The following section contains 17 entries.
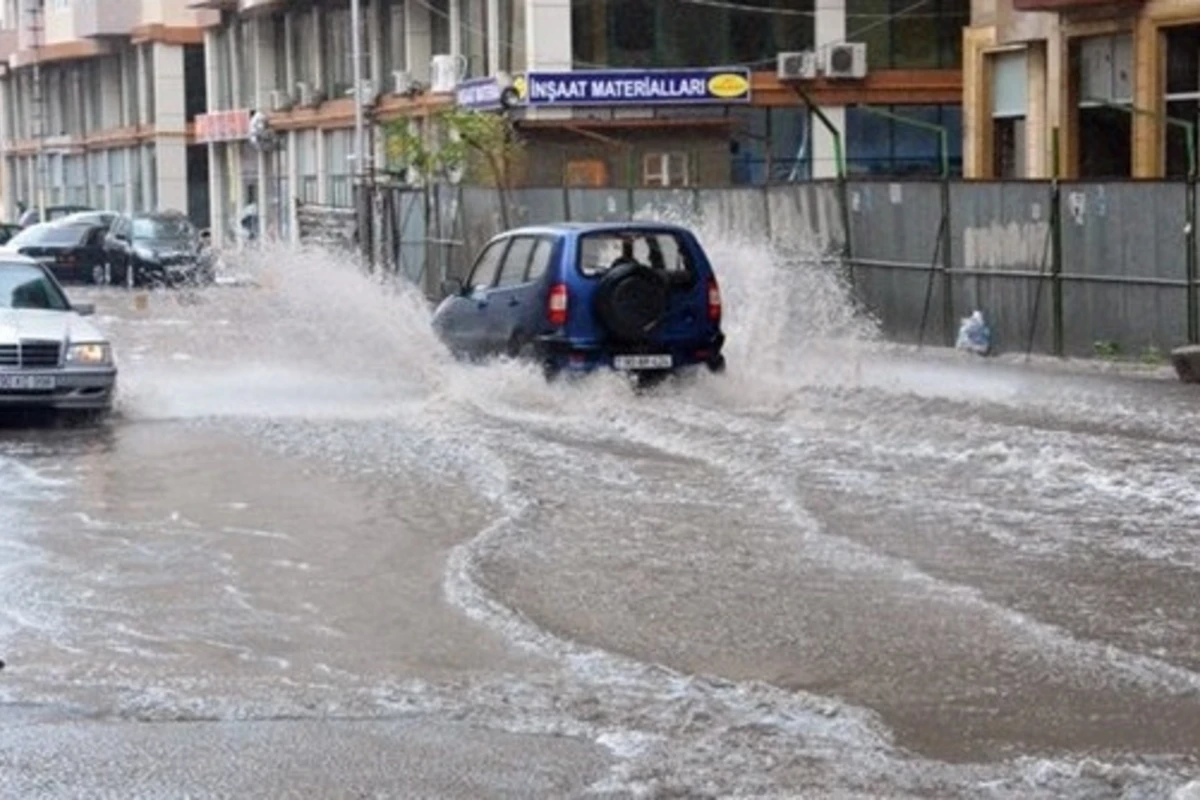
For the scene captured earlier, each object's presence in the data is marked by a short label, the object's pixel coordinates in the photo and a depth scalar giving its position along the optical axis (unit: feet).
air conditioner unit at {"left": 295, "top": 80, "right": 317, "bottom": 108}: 189.47
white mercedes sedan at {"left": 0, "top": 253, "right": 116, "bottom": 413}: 61.72
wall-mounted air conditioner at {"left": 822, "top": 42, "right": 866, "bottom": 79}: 147.95
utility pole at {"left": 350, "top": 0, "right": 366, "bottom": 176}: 157.48
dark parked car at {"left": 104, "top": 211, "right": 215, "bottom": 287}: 162.71
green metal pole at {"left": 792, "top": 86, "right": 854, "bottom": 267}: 90.74
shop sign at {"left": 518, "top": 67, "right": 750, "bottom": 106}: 143.02
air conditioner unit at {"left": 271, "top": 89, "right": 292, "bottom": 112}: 197.36
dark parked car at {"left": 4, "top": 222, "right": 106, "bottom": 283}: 167.22
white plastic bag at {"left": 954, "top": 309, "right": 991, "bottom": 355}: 81.71
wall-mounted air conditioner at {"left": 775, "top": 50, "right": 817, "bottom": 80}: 147.02
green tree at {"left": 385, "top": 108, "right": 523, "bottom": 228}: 135.95
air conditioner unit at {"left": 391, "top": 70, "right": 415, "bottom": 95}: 164.35
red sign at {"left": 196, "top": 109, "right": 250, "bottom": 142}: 210.79
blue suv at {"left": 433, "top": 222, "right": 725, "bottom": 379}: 64.39
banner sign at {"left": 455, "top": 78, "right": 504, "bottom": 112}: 143.33
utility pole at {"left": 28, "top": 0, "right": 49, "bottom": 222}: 260.01
